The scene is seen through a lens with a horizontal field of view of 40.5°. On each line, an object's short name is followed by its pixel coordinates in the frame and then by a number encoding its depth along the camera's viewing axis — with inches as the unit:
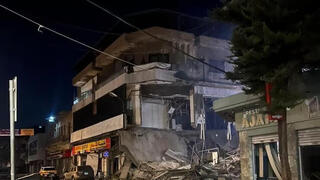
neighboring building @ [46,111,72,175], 2258.9
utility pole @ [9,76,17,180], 295.6
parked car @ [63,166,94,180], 1355.8
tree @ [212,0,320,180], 329.7
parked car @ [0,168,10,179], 1069.9
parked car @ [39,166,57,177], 1697.8
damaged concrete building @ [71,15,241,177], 1328.7
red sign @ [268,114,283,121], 359.5
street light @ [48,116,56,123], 2592.5
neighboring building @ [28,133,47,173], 2881.4
